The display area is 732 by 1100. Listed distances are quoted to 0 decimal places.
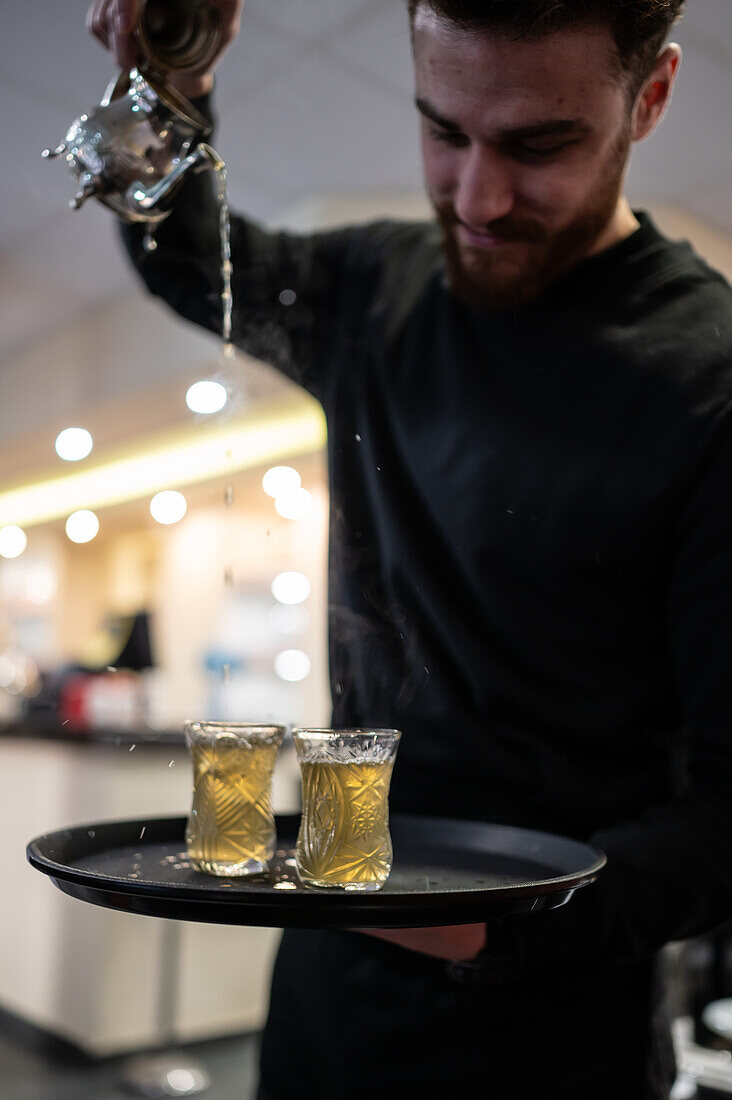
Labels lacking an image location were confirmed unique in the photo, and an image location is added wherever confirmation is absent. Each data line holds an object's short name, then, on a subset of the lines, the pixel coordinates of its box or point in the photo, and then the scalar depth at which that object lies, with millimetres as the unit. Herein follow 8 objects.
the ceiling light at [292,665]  5262
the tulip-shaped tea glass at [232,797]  868
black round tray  677
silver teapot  1012
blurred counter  3348
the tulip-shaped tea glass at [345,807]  815
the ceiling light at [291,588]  6289
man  1006
